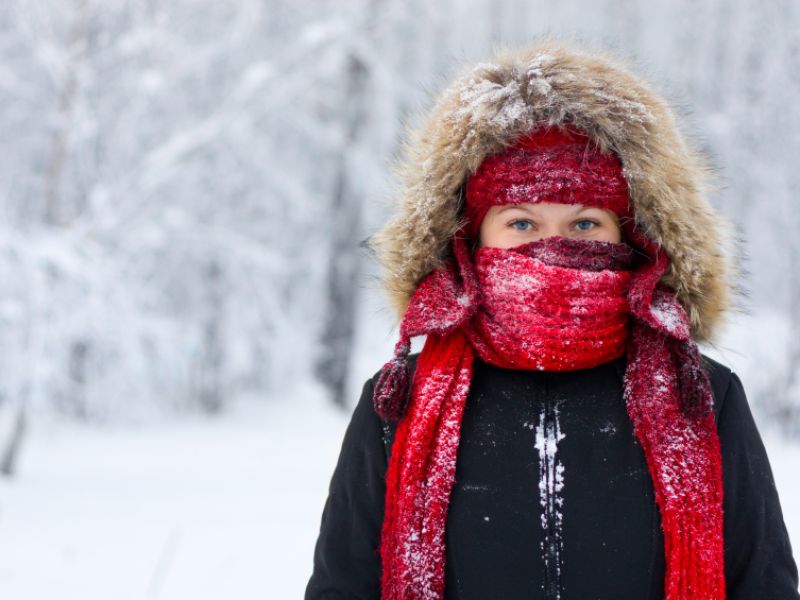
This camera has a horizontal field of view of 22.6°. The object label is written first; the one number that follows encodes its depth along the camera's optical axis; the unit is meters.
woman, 1.88
